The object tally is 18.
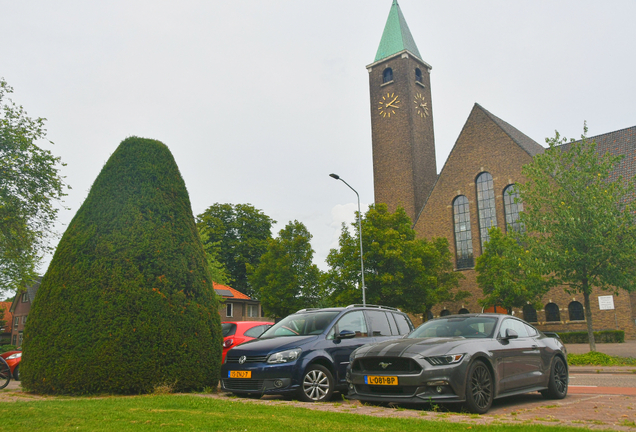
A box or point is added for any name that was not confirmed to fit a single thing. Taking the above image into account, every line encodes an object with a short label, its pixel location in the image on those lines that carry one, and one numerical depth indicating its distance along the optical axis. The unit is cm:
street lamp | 2975
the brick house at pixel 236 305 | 4819
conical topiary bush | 928
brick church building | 3734
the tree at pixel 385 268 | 3075
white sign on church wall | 3175
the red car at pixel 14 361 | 1580
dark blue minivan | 877
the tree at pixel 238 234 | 5703
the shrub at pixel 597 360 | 1669
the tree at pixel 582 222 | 1819
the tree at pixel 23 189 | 2538
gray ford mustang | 714
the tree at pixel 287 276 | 4169
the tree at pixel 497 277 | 3089
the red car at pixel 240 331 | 1302
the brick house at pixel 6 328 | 6768
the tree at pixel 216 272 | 3238
